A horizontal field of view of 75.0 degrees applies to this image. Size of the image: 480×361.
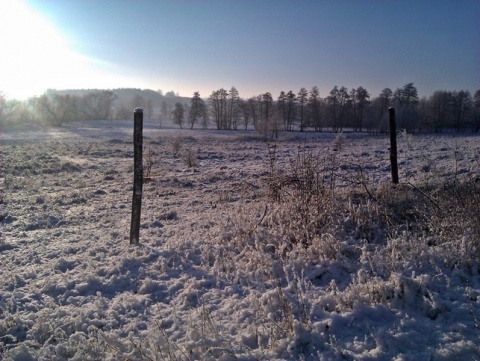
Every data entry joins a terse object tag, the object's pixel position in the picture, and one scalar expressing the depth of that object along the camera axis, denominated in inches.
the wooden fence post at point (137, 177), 240.7
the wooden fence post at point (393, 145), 345.0
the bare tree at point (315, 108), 3110.2
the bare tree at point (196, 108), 3277.6
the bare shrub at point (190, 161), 773.3
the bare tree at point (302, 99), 3300.7
